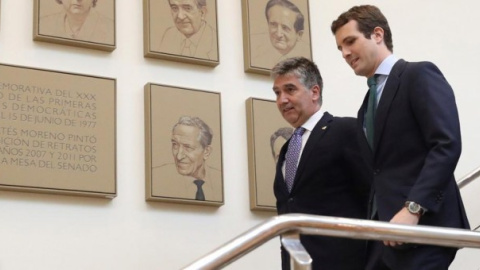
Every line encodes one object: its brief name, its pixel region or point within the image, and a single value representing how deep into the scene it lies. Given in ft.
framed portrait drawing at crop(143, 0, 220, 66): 19.22
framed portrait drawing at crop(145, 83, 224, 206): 18.44
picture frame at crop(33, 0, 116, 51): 18.15
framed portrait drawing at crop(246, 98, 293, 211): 19.35
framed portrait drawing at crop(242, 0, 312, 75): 20.34
